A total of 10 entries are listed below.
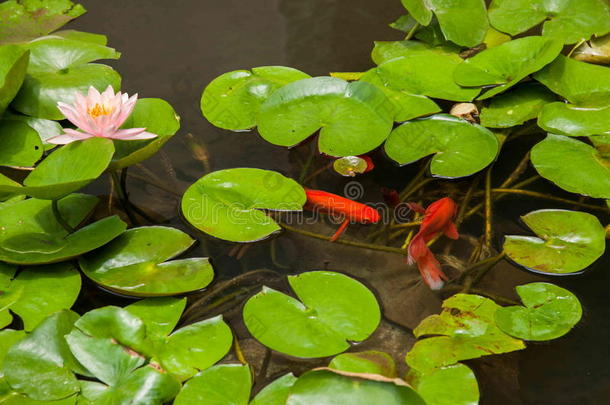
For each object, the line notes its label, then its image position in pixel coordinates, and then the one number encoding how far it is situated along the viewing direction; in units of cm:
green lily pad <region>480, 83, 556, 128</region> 232
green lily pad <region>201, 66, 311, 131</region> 237
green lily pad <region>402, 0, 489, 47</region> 259
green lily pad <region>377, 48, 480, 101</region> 239
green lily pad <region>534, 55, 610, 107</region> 233
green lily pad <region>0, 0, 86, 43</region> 283
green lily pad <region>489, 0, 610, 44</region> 266
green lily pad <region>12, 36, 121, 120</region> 231
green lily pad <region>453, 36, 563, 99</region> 238
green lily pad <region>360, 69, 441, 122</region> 231
